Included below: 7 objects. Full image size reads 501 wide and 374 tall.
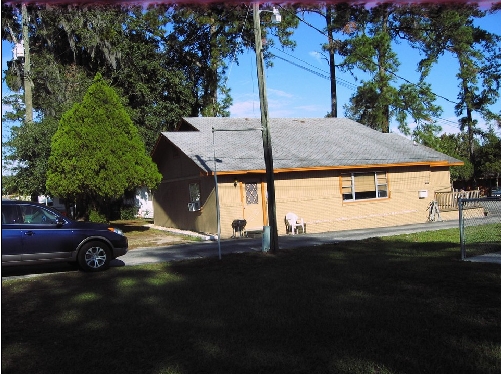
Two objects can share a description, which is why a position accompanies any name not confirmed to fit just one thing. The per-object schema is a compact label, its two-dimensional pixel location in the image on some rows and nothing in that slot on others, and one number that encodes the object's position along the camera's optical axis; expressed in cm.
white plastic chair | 2005
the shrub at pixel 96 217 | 2021
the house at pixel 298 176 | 1977
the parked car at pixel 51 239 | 1083
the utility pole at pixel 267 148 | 1338
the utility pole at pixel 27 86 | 2508
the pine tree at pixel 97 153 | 1911
